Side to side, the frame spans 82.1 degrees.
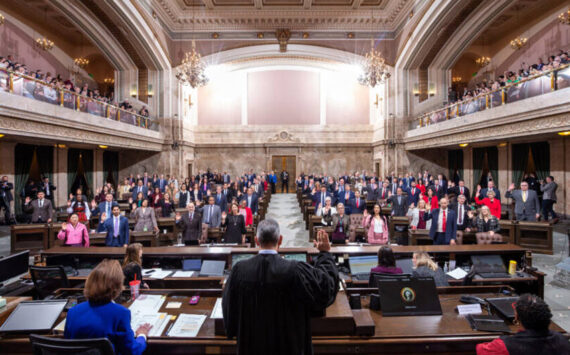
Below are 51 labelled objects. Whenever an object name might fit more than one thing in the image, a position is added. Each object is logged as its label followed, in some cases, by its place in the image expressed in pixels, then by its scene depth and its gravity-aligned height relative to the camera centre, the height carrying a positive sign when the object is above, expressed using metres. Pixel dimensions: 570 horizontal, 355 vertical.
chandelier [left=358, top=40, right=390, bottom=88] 15.01 +5.01
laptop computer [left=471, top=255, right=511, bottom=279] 4.33 -1.20
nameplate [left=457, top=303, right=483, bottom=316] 2.96 -1.19
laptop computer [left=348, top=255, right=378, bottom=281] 4.32 -1.16
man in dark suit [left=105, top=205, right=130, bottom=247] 6.04 -0.98
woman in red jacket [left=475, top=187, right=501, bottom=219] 7.62 -0.59
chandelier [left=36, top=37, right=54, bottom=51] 13.75 +5.76
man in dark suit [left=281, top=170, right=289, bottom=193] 21.34 -0.17
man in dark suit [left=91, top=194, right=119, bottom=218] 7.38 -0.67
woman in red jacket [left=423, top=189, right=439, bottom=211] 8.02 -0.63
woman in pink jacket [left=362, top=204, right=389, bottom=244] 6.13 -0.98
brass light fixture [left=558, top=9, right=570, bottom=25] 10.22 +5.06
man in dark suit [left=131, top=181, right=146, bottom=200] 11.74 -0.40
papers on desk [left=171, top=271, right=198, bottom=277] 4.29 -1.26
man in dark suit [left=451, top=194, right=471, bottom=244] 6.87 -0.84
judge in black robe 1.84 -0.70
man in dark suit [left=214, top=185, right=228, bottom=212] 9.25 -0.62
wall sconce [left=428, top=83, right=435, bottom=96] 19.32 +5.25
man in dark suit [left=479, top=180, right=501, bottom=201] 8.40 -0.32
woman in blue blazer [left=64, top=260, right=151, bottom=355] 1.92 -0.82
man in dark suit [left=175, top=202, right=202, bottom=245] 6.66 -0.93
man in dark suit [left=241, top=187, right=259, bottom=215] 10.11 -0.72
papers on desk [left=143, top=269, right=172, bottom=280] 4.16 -1.25
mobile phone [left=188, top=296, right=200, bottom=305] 3.11 -1.16
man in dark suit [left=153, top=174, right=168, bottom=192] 15.01 -0.20
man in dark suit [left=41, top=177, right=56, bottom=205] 12.28 -0.34
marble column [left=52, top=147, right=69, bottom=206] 14.93 +0.19
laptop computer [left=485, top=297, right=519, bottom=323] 2.82 -1.15
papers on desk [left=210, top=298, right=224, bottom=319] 2.59 -1.09
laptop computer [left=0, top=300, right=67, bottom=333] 2.55 -1.10
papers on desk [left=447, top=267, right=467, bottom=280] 4.26 -1.27
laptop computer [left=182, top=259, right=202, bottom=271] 4.55 -1.20
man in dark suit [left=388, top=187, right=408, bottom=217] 9.09 -0.75
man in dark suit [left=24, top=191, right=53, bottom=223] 8.53 -0.81
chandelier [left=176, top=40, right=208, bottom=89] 14.32 +4.80
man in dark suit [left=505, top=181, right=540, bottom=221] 8.07 -0.68
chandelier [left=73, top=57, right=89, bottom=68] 18.28 +6.63
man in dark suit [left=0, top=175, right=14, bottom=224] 10.68 -0.53
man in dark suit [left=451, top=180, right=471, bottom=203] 10.47 -0.42
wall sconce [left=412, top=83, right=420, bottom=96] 19.44 +5.35
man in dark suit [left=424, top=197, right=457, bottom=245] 5.95 -0.88
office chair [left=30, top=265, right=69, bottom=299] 3.90 -1.21
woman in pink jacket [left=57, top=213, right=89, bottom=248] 5.79 -0.98
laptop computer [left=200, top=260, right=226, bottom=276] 4.33 -1.20
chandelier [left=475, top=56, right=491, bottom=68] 17.61 +6.41
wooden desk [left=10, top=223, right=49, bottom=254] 7.61 -1.38
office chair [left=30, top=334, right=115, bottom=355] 1.81 -0.93
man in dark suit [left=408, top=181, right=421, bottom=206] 10.29 -0.54
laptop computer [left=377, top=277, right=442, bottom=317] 2.92 -1.08
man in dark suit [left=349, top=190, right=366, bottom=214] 9.34 -0.79
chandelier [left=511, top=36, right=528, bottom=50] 14.00 +5.82
